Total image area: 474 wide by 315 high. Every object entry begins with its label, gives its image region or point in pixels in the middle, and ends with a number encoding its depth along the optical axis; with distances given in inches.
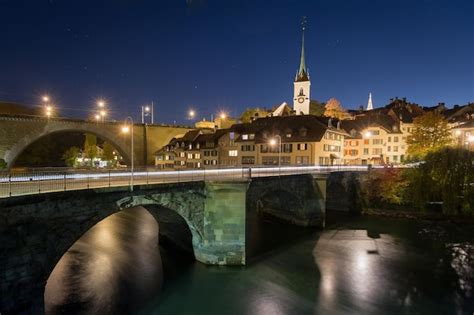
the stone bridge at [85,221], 534.3
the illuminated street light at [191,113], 3432.6
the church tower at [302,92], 3836.1
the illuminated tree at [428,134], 2343.1
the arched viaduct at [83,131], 1983.3
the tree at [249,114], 4123.8
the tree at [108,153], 4101.4
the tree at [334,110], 3978.8
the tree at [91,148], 3531.0
